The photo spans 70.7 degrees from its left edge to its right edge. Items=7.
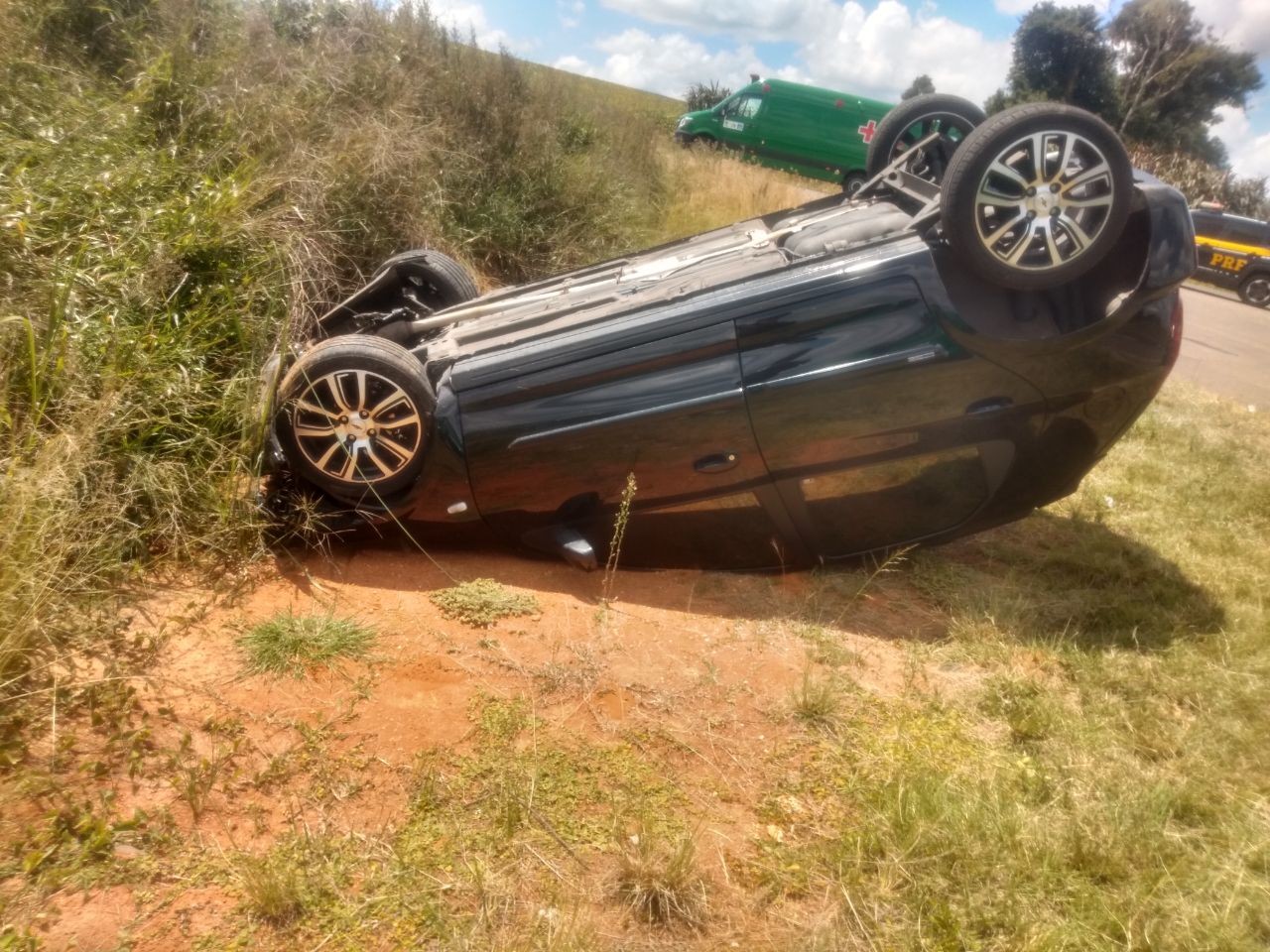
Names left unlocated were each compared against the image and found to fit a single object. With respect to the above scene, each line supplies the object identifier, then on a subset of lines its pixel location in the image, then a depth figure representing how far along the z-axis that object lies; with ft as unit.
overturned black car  11.35
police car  56.54
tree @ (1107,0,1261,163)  100.42
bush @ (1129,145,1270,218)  82.30
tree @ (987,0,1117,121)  102.99
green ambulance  70.59
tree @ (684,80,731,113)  85.40
